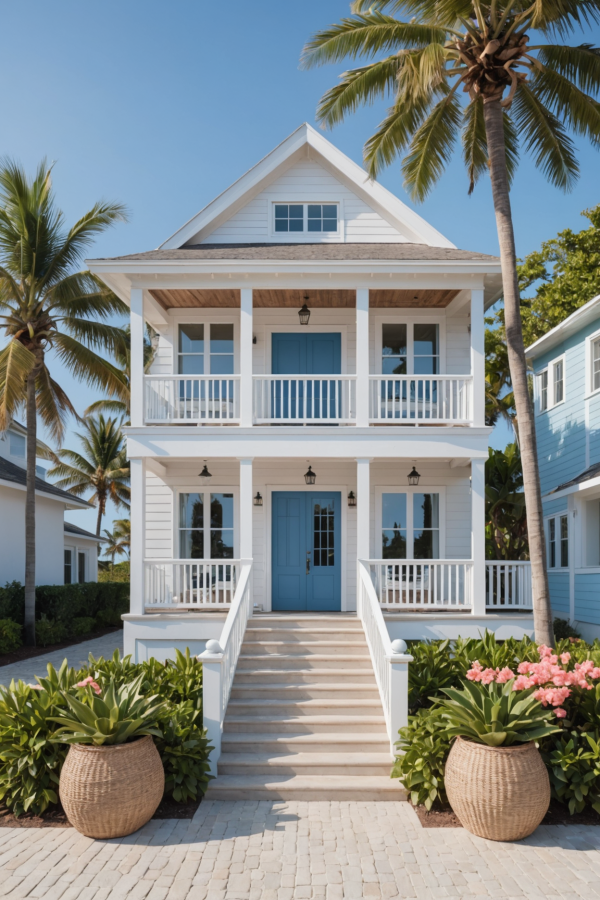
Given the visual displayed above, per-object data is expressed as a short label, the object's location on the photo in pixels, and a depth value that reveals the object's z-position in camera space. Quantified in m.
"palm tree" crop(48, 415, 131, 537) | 36.56
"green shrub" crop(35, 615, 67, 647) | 17.67
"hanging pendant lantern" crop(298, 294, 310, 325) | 13.11
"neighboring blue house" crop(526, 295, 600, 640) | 13.70
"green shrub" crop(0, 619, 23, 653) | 16.02
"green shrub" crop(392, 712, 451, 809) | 6.90
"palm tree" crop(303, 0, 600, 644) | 9.98
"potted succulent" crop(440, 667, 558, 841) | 6.22
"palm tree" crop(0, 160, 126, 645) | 16.91
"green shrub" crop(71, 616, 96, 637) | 19.95
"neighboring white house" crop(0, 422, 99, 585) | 18.47
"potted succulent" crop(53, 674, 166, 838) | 6.24
